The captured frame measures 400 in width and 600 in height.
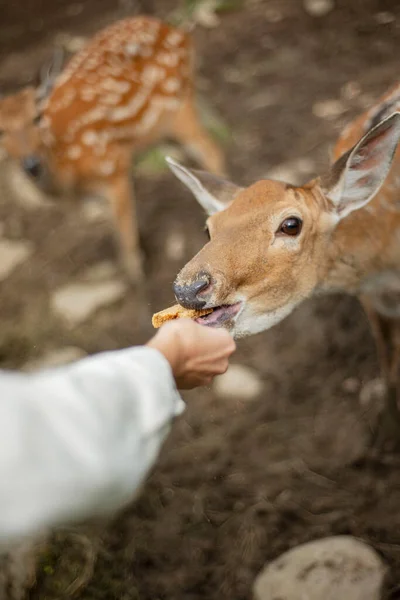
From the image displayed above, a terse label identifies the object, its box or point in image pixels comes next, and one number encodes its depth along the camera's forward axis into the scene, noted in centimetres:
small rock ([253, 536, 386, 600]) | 221
